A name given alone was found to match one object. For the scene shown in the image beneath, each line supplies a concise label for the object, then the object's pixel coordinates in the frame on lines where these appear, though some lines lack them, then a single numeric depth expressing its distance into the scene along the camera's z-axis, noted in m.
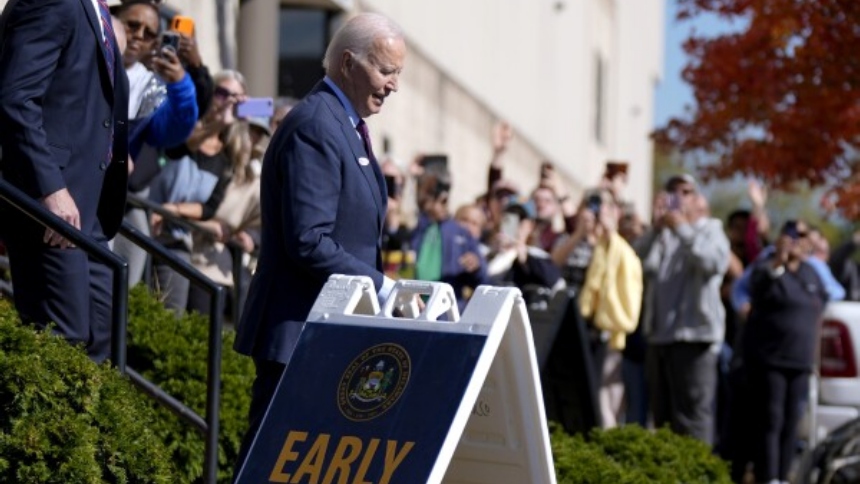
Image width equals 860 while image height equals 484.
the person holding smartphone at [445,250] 19.15
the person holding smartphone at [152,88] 12.51
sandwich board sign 8.54
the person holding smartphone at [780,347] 20.85
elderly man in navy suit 9.36
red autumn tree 27.31
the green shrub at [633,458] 12.11
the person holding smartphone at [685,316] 19.96
